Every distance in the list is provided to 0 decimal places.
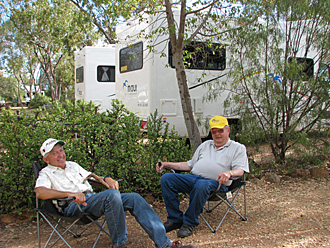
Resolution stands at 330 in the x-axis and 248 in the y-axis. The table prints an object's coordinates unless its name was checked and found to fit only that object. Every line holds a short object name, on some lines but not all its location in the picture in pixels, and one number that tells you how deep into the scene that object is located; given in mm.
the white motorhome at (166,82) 6316
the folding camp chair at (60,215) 2609
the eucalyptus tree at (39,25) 14432
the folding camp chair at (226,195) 3146
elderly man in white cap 2604
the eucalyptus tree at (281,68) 4922
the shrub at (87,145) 3301
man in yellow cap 3039
